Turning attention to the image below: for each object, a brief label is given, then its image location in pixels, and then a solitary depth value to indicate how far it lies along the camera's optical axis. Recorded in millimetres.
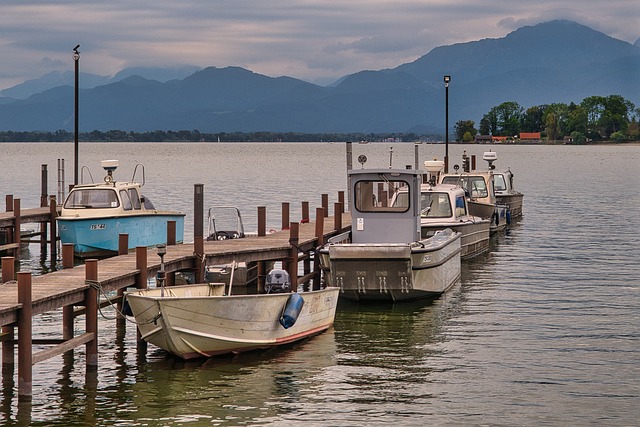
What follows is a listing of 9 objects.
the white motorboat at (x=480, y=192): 42562
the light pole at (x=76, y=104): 40250
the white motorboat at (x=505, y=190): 50759
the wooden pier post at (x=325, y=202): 36328
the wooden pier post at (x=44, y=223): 39062
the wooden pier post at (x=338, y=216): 31375
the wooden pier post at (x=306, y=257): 30812
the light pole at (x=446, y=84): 50175
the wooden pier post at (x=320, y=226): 28859
